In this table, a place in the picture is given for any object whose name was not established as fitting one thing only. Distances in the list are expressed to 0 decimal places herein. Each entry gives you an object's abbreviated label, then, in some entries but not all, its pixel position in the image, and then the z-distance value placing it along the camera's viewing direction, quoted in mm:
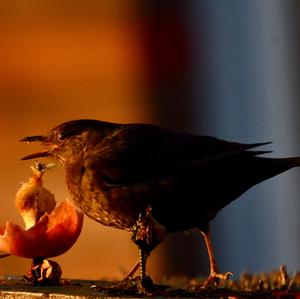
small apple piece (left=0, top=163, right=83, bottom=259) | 7867
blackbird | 8320
